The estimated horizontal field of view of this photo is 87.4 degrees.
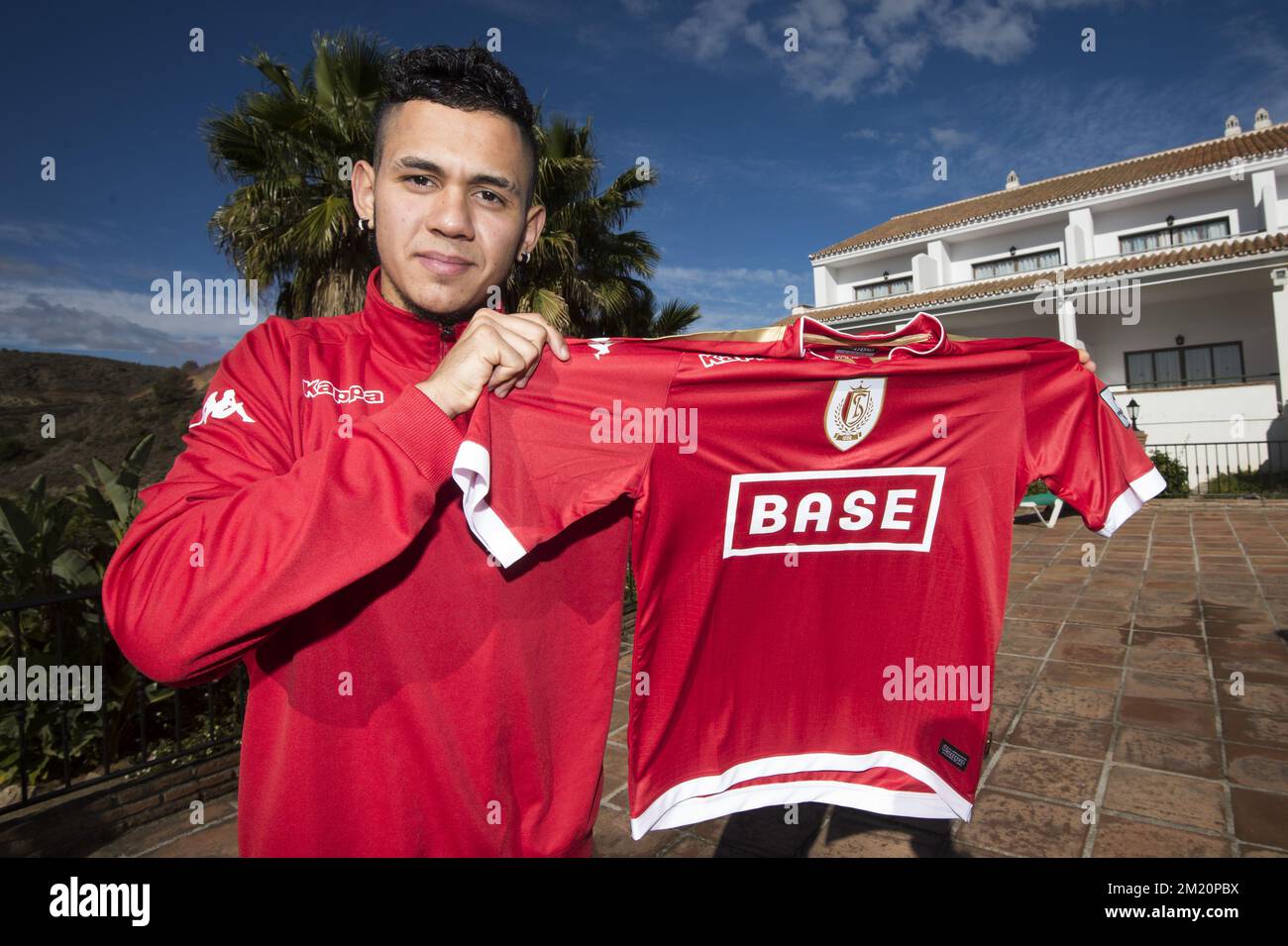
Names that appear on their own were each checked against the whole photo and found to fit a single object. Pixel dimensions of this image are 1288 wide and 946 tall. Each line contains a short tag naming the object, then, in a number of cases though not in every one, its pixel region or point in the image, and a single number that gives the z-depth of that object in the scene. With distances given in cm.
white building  1652
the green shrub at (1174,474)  1463
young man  94
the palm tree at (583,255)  1110
